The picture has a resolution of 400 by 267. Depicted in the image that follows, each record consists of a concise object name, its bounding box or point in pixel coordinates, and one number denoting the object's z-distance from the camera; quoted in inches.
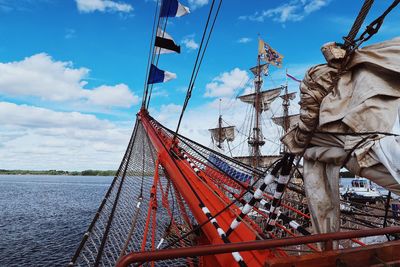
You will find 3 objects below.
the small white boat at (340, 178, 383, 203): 1432.7
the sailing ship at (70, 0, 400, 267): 91.0
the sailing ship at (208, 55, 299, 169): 2159.2
